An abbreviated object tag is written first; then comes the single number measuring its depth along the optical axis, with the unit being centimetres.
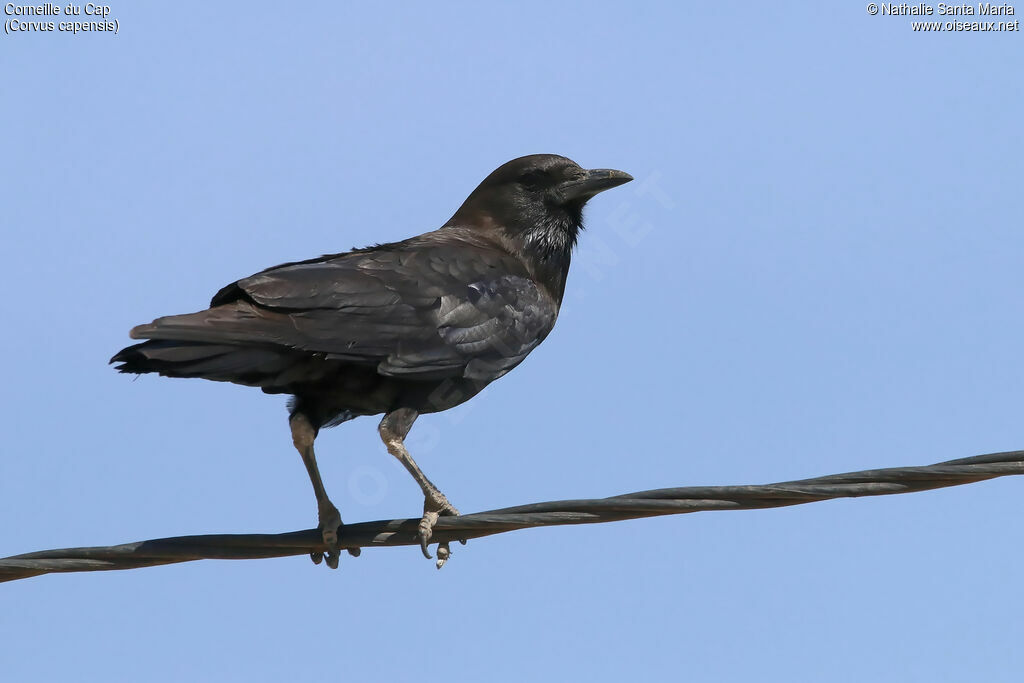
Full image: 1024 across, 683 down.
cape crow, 1052
